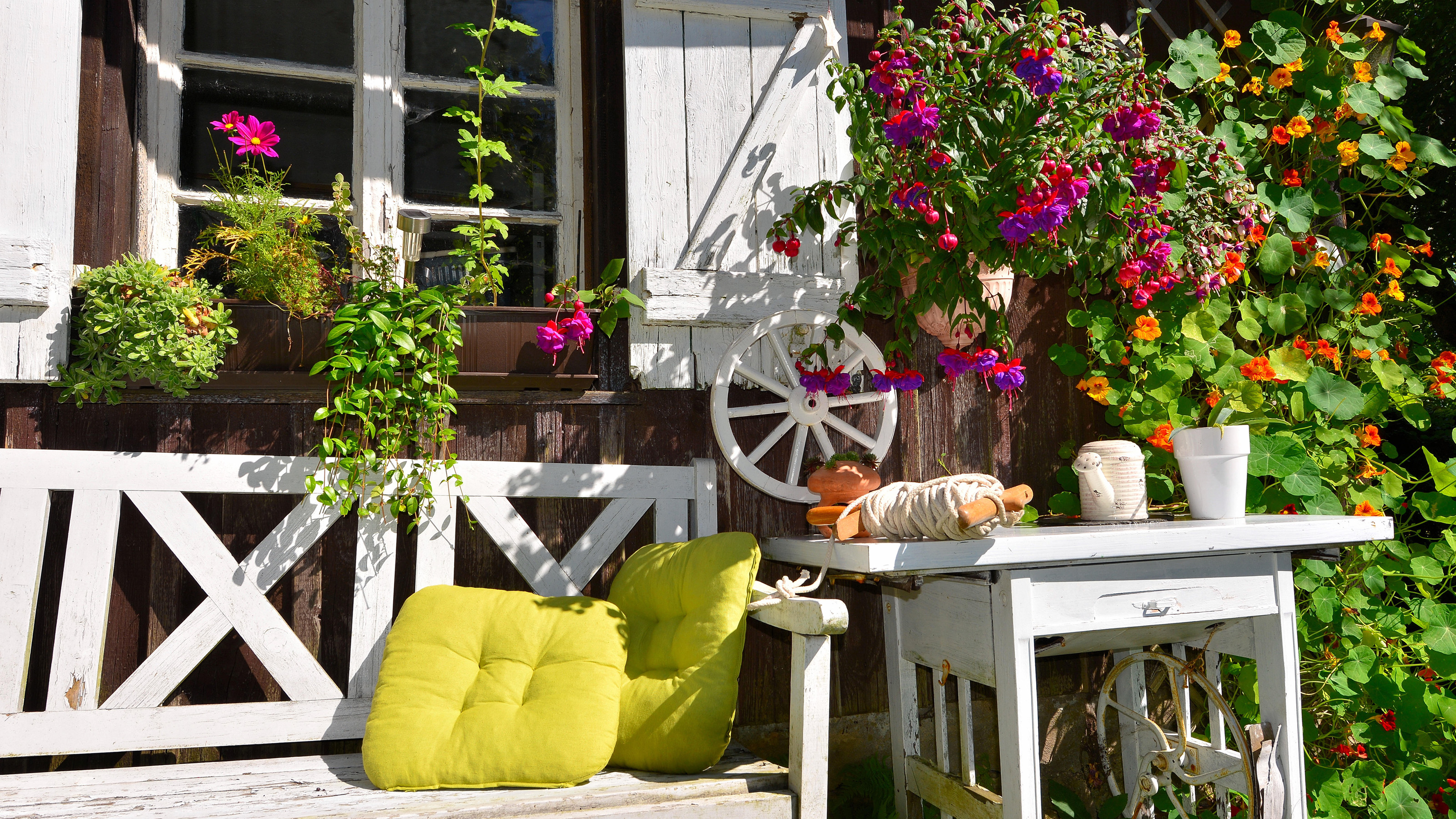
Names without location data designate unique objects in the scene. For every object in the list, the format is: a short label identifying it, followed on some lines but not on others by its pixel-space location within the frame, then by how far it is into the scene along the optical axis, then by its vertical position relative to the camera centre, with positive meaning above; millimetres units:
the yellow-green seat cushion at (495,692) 1446 -392
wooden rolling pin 1497 -99
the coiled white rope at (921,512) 1534 -92
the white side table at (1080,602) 1535 -274
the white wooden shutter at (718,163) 2061 +738
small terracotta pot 1827 -40
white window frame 1992 +862
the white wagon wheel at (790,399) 2082 +160
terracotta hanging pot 2082 +373
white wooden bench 1388 -327
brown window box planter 1832 +263
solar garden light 1868 +527
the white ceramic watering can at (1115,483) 1855 -55
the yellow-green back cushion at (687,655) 1518 -347
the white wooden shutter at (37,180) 1725 +606
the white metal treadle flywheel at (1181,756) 1796 -651
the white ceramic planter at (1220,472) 1778 -36
